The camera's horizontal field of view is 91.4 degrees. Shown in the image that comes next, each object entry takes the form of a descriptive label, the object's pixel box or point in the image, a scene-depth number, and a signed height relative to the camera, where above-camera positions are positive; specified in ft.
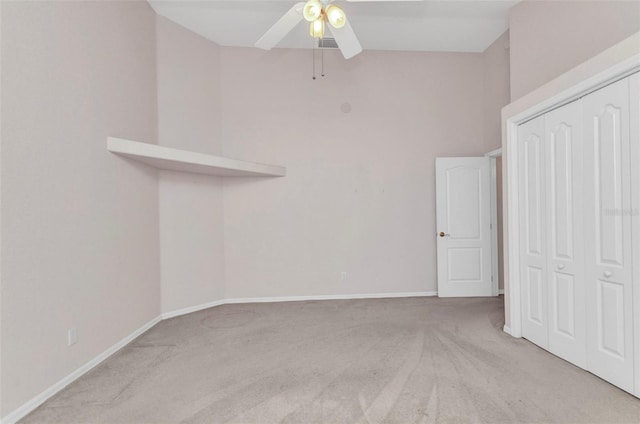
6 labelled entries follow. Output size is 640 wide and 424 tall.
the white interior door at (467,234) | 15.72 -1.18
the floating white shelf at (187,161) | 9.98 +2.01
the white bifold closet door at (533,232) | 9.64 -0.73
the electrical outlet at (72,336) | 8.10 -3.15
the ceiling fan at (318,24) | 8.33 +5.47
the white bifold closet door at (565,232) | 8.40 -0.68
